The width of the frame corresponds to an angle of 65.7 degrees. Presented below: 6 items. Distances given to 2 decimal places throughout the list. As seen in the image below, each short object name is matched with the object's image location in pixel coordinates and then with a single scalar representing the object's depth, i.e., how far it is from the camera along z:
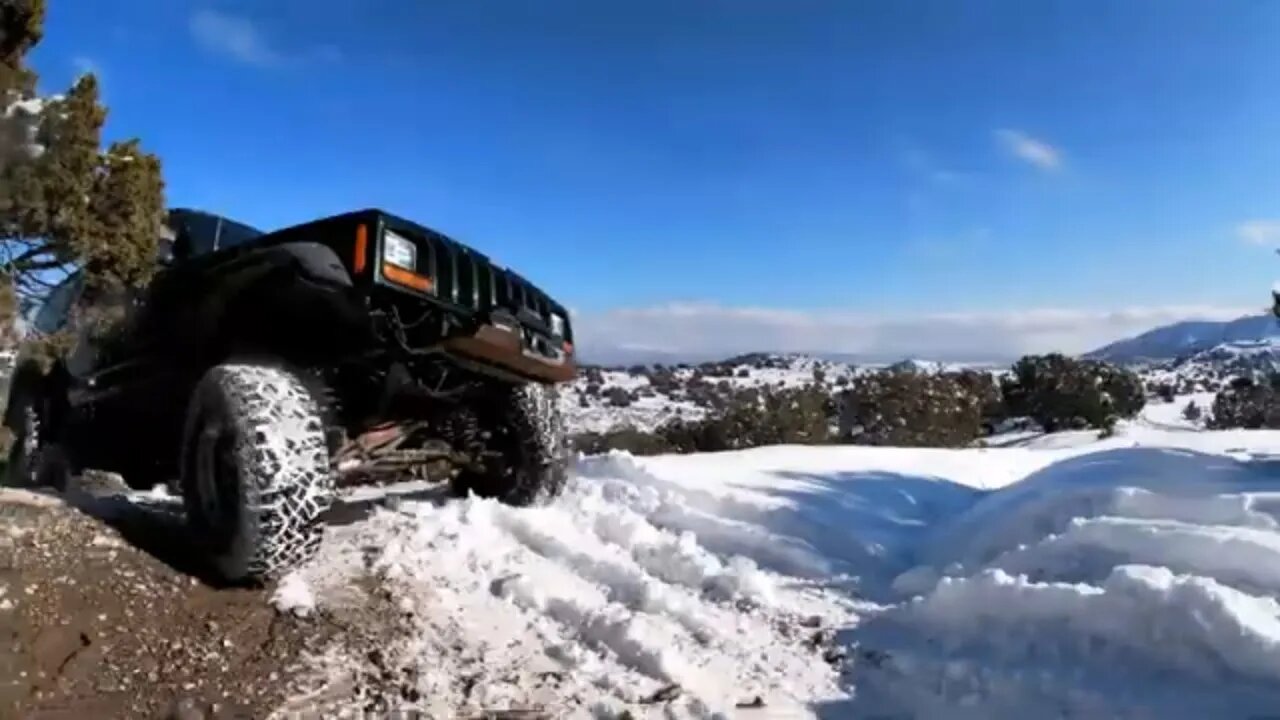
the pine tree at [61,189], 6.02
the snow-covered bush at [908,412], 17.47
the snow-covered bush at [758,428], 15.66
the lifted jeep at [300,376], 3.92
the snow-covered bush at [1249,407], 20.81
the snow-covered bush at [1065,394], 20.95
